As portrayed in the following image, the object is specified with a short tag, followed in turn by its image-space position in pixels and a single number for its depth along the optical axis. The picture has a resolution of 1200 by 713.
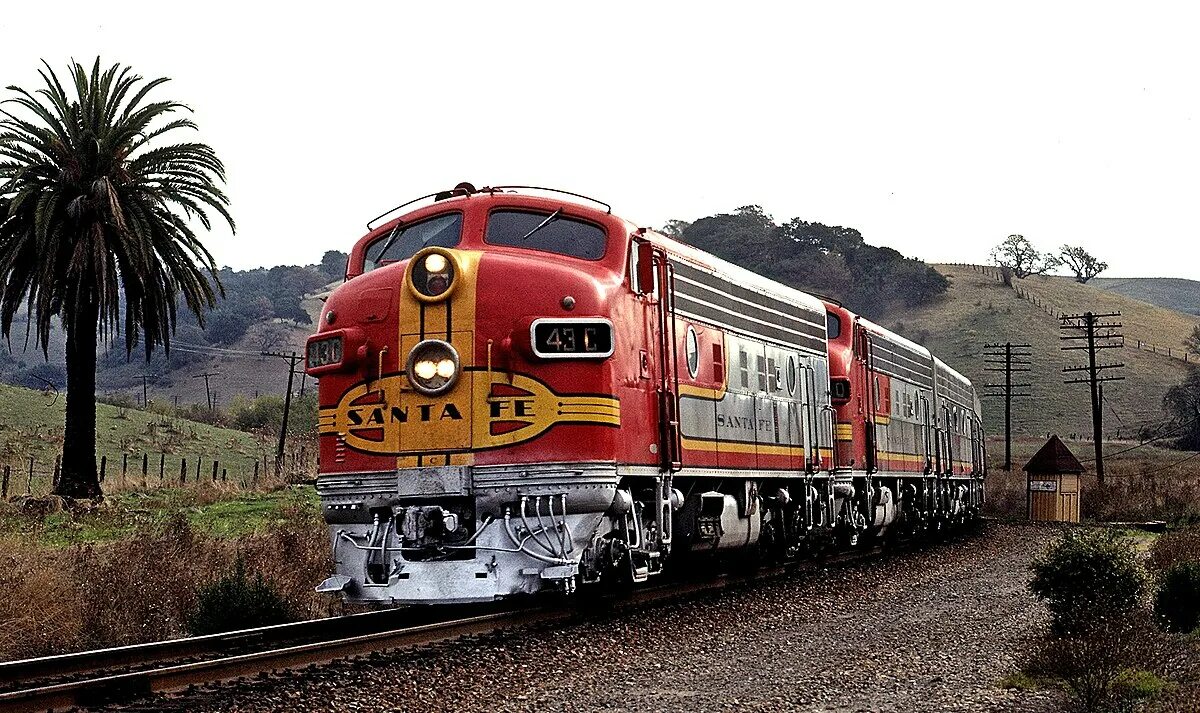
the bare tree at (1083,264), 177.88
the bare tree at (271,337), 173.12
